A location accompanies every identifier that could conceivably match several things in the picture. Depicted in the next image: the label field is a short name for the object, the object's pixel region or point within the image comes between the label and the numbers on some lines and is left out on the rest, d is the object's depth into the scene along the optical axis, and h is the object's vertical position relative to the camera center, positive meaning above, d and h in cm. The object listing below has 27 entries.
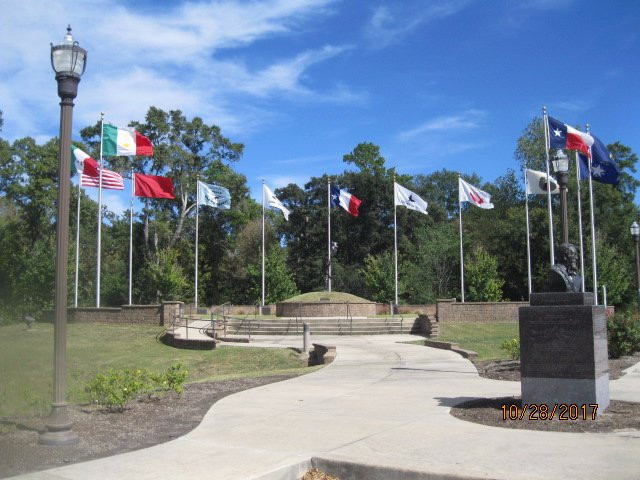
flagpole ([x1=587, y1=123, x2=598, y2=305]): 3184 +190
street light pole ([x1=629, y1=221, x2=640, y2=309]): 2859 +249
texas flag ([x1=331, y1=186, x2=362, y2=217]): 4109 +587
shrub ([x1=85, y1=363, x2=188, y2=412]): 871 -146
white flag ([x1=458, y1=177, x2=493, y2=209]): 3612 +539
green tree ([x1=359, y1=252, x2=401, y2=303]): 4884 +46
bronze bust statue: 864 +16
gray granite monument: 812 -89
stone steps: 2862 -196
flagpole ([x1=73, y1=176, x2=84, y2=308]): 3611 +3
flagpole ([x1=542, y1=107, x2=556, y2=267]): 2432 +612
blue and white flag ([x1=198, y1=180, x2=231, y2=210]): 3859 +590
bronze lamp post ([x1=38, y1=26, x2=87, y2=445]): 695 +75
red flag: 3381 +572
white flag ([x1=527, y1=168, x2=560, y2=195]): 2686 +469
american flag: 3111 +561
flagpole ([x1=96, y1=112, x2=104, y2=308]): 3122 +314
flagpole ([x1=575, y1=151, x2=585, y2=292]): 2880 +568
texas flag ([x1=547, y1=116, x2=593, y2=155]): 2433 +601
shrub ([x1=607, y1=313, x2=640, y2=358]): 1658 -142
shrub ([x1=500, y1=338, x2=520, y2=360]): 1450 -152
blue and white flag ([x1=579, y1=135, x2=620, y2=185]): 2661 +536
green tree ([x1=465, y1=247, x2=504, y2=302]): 4644 +29
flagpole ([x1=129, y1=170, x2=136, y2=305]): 3385 +574
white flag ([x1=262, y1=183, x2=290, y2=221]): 4042 +588
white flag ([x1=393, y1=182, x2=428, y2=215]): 3928 +567
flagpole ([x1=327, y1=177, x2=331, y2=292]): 4052 +175
